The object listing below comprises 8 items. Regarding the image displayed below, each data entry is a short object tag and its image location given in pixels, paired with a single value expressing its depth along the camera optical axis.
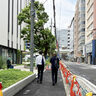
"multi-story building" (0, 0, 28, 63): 20.68
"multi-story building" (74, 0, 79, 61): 68.71
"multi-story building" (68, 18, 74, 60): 85.25
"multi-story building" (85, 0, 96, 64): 38.64
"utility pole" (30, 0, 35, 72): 10.01
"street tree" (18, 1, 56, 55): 20.72
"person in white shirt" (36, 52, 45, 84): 7.24
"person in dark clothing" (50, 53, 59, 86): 6.91
